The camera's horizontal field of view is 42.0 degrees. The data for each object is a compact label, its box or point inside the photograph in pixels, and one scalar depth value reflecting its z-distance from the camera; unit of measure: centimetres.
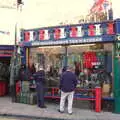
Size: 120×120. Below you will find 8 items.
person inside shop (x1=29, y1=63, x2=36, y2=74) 700
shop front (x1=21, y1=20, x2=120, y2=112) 600
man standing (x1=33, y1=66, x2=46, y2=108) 608
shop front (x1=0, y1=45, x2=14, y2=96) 744
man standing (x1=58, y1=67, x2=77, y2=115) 553
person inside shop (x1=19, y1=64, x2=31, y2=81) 676
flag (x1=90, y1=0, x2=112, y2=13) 655
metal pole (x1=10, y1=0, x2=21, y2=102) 658
